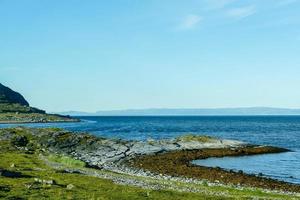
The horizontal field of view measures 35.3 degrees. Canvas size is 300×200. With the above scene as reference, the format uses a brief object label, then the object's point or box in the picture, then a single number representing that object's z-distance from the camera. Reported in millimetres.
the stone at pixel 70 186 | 39462
